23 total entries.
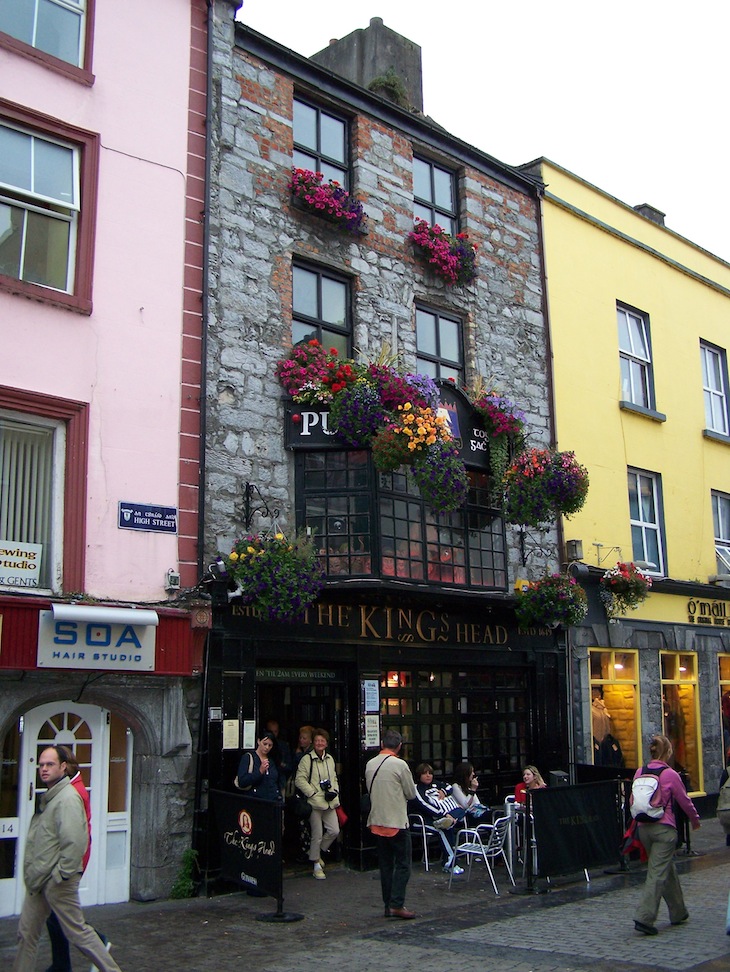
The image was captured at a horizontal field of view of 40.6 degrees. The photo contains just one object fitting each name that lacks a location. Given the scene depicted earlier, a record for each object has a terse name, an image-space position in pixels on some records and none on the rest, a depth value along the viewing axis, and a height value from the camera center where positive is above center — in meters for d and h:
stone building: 12.07 +3.04
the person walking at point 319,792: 11.64 -1.26
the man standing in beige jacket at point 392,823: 9.30 -1.30
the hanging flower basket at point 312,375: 12.44 +3.83
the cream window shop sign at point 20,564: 10.01 +1.26
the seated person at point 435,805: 11.63 -1.46
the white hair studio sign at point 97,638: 9.66 +0.49
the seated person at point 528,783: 11.98 -1.22
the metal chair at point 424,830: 11.67 -1.75
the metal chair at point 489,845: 11.13 -1.85
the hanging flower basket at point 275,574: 10.89 +1.20
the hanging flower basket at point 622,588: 15.94 +1.46
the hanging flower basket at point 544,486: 13.64 +2.64
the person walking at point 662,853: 8.52 -1.49
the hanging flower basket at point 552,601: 14.16 +1.12
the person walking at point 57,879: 6.79 -1.30
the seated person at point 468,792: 12.16 -1.39
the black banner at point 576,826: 10.52 -1.60
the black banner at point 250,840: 9.35 -1.51
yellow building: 16.59 +3.84
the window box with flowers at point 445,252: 14.84 +6.43
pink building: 10.02 +2.69
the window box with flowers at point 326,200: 13.20 +6.43
